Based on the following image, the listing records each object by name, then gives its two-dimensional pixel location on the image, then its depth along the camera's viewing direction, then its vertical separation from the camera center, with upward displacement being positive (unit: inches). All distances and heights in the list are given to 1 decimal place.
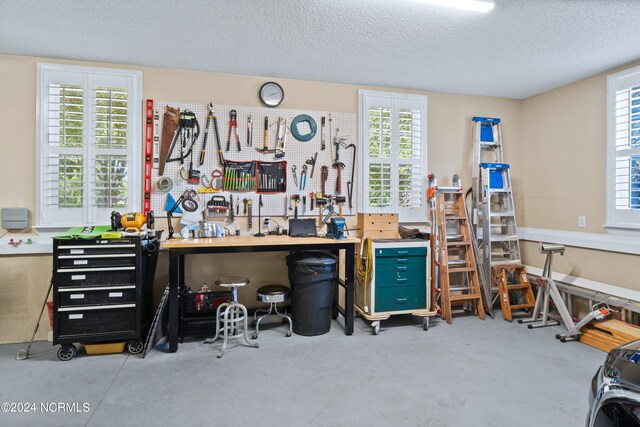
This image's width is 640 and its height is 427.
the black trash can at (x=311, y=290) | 132.0 -30.6
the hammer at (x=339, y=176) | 160.7 +17.3
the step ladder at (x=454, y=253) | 156.5 -19.2
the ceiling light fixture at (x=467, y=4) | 94.3 +58.8
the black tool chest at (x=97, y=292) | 113.4 -27.4
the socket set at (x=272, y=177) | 152.4 +16.1
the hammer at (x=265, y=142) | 152.5 +31.8
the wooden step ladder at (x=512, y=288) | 156.3 -34.9
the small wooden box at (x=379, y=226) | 156.6 -5.9
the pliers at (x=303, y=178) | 157.3 +16.1
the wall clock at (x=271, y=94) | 152.9 +53.7
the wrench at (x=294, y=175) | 156.6 +17.4
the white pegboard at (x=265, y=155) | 144.6 +27.7
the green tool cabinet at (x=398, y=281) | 140.1 -28.6
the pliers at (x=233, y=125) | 149.3 +38.3
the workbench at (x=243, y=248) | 119.7 -13.3
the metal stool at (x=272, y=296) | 132.8 -33.0
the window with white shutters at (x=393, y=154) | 165.3 +29.7
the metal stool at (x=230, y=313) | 121.6 -37.5
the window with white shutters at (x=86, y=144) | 133.5 +27.3
